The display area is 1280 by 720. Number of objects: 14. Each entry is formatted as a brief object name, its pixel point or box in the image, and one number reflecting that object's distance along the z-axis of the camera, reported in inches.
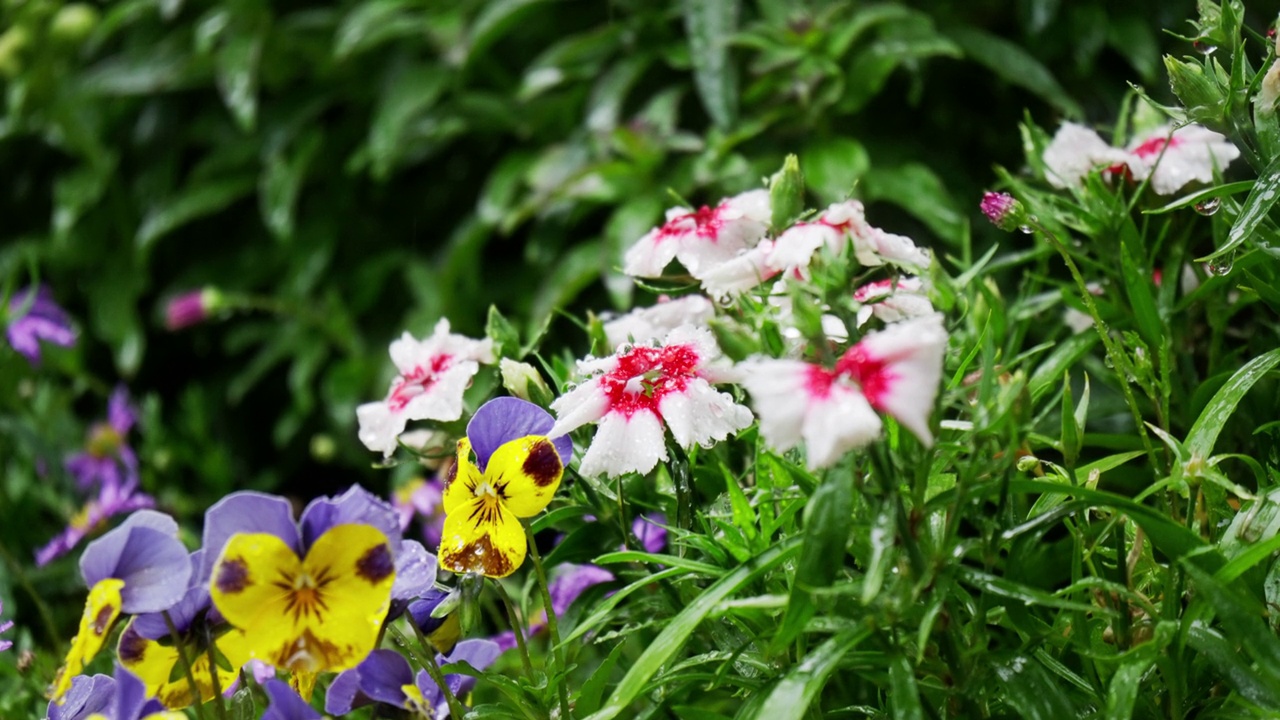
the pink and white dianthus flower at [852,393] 15.8
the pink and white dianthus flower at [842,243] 20.6
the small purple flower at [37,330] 52.6
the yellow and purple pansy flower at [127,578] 19.4
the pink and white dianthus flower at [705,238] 24.6
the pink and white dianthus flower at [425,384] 25.4
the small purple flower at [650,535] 29.2
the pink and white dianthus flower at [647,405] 21.4
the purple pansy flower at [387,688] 22.4
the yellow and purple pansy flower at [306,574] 19.1
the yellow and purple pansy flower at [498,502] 21.7
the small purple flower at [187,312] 66.5
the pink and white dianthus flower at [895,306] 22.5
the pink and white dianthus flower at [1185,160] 28.1
